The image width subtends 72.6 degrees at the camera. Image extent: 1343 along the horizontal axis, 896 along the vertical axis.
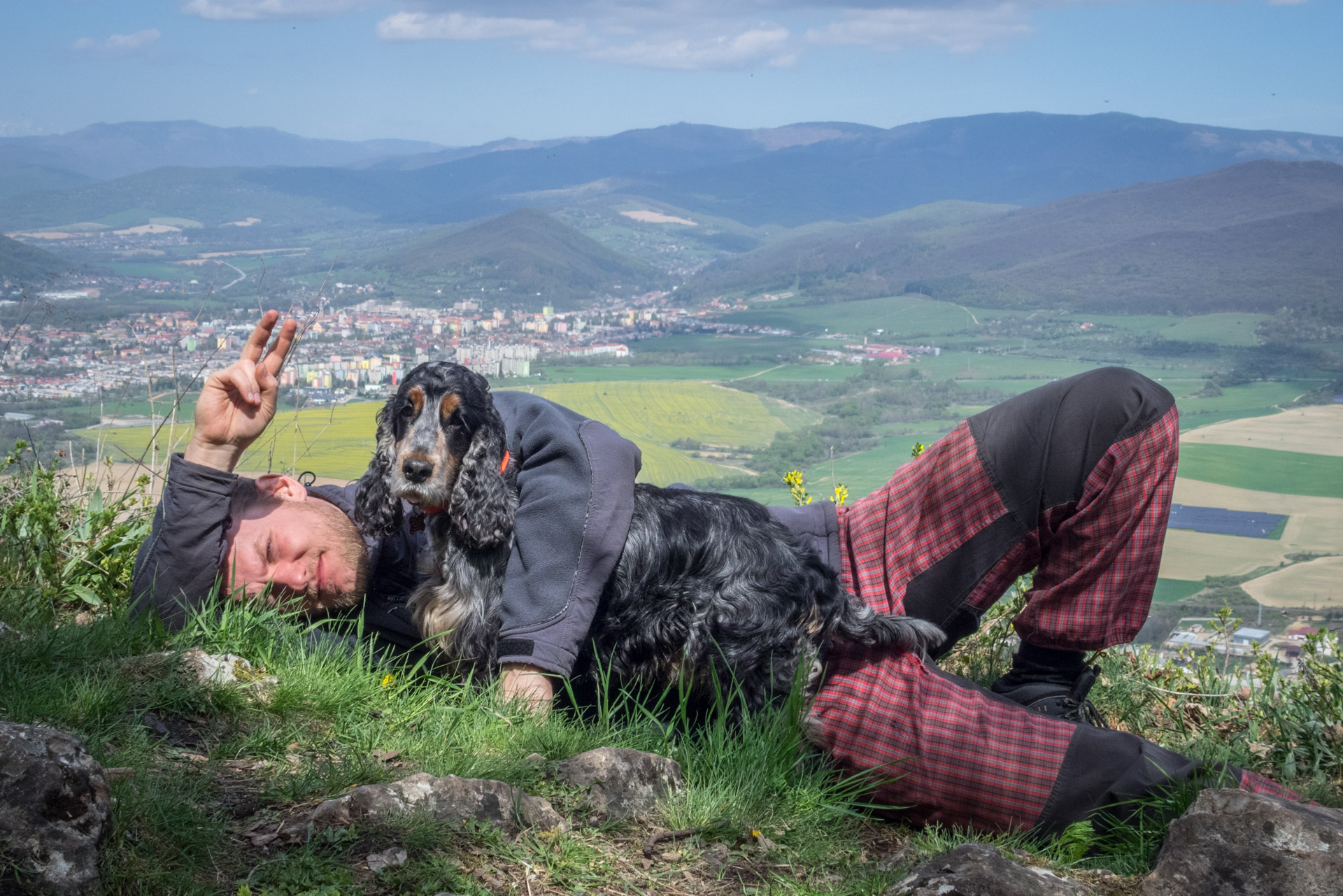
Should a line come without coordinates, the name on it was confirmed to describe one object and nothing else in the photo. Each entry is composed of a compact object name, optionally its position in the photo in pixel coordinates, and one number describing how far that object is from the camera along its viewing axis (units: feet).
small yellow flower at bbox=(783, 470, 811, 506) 17.34
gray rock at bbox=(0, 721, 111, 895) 5.64
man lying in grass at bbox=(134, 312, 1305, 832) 9.78
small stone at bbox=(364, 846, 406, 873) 6.53
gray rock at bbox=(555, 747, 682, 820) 8.15
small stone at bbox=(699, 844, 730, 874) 7.68
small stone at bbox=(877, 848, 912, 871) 7.91
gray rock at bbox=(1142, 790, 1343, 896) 6.67
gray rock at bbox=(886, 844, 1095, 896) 6.52
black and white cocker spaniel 10.34
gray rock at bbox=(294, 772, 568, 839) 6.98
